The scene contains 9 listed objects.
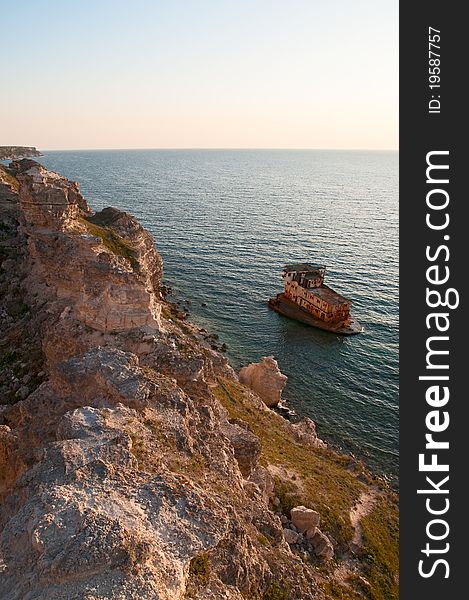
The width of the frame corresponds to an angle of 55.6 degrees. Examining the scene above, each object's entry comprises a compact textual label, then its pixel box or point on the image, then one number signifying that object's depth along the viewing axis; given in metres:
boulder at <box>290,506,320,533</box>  25.41
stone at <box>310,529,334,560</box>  24.66
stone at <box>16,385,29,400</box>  28.23
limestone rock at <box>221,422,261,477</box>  24.31
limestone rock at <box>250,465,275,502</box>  25.41
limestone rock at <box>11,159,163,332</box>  29.70
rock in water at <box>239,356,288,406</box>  48.66
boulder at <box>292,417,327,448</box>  40.09
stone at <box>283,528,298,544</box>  23.86
